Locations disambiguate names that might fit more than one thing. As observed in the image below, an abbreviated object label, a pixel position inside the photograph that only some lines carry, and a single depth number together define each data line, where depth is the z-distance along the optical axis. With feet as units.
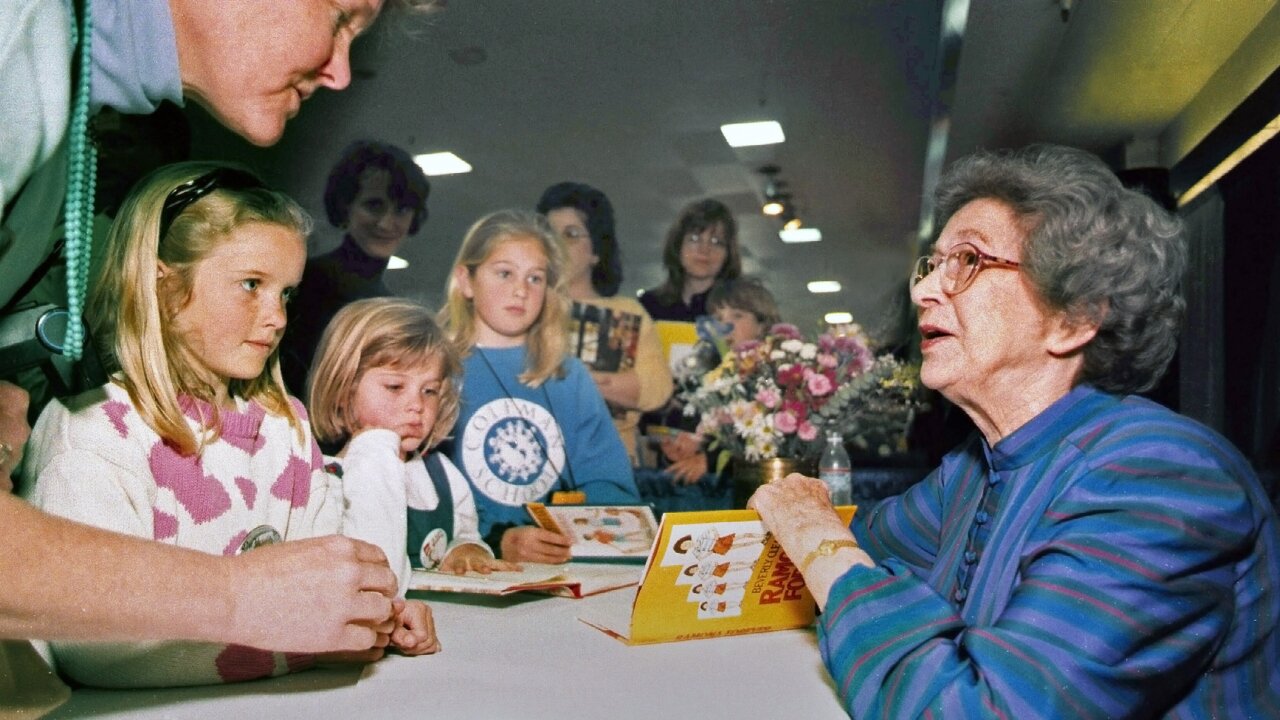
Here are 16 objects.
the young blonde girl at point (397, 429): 6.04
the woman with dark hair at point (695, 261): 9.01
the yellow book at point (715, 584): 4.33
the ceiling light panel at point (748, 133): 8.96
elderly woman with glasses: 3.05
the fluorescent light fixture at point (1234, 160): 9.26
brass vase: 7.97
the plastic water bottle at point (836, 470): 8.26
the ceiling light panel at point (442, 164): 7.78
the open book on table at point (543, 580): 5.35
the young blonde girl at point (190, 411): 3.92
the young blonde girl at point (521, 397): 7.72
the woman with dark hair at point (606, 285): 8.64
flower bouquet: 8.23
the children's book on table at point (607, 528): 7.16
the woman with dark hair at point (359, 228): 6.75
